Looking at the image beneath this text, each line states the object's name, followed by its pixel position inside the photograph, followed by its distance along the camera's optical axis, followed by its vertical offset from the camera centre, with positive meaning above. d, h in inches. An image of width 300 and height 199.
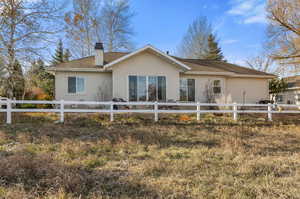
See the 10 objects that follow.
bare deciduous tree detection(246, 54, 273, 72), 1311.5 +274.7
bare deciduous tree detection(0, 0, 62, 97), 443.8 +193.3
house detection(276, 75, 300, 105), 976.9 +28.8
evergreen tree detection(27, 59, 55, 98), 509.8 +76.4
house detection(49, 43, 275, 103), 484.1 +58.5
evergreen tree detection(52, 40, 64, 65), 1291.8 +330.2
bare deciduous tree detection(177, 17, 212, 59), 1237.7 +424.9
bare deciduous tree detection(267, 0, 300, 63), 616.4 +263.6
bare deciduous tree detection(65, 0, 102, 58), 963.3 +405.7
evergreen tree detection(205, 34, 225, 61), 1262.3 +367.1
